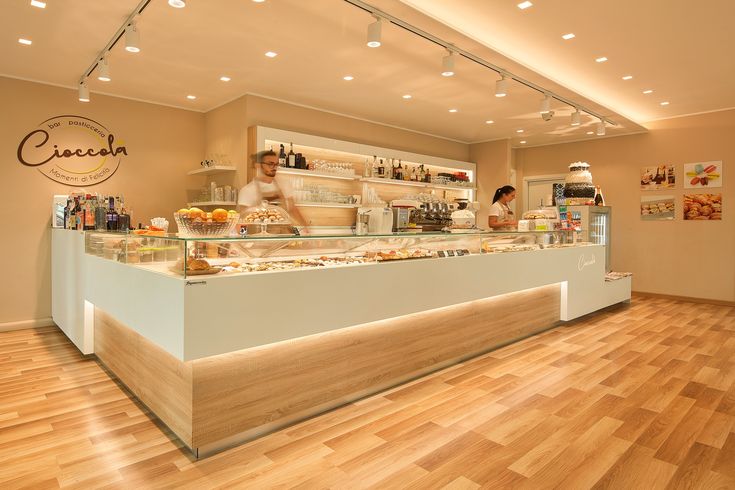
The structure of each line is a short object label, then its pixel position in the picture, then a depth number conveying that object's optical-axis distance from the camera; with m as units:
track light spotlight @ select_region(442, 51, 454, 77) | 4.13
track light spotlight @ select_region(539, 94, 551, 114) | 5.55
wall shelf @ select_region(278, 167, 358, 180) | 6.13
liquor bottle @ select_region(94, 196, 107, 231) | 4.09
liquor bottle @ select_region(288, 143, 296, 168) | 6.17
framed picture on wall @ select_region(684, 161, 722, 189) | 7.35
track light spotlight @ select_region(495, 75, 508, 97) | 4.81
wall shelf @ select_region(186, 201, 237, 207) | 6.00
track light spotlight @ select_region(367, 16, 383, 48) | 3.40
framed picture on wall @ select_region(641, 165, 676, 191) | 7.84
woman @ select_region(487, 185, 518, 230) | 6.17
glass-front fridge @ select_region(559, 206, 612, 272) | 7.22
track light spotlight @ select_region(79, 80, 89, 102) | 4.99
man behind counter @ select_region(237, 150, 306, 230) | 4.26
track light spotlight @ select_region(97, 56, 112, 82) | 4.34
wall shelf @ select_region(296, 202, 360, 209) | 6.32
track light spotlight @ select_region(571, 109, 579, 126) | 6.38
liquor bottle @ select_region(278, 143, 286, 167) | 6.12
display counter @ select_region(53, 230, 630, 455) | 2.36
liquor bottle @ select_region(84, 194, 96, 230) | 4.21
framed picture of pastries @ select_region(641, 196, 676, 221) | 7.88
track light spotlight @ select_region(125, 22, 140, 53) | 3.54
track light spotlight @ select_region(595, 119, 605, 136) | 7.02
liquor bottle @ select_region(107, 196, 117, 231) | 3.95
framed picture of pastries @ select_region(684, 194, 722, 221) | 7.36
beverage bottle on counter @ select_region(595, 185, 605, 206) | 7.23
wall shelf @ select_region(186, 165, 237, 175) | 6.05
